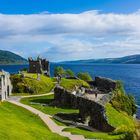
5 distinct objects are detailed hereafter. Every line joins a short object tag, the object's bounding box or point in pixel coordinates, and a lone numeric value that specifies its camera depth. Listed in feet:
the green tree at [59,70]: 260.58
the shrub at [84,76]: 225.29
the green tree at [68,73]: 255.57
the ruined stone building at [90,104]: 103.66
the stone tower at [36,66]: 198.42
